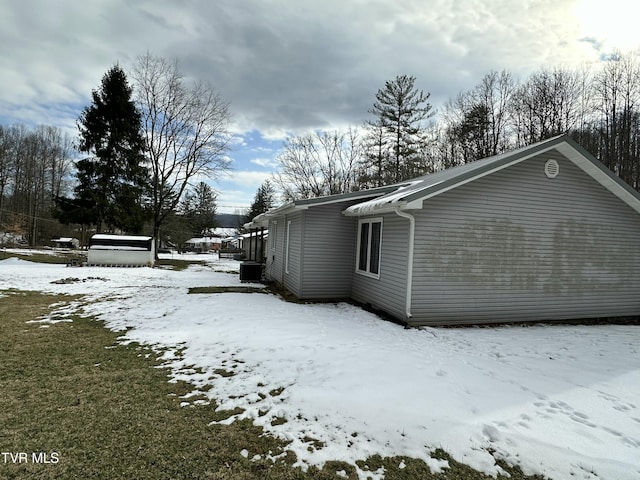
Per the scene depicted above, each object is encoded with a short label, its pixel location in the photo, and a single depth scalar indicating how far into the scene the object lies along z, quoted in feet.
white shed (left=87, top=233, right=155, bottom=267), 54.85
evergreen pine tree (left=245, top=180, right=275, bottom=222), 156.97
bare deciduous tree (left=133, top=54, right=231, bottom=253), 73.31
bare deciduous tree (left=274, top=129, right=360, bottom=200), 96.99
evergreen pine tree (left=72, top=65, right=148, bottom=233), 73.31
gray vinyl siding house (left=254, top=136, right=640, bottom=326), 23.00
